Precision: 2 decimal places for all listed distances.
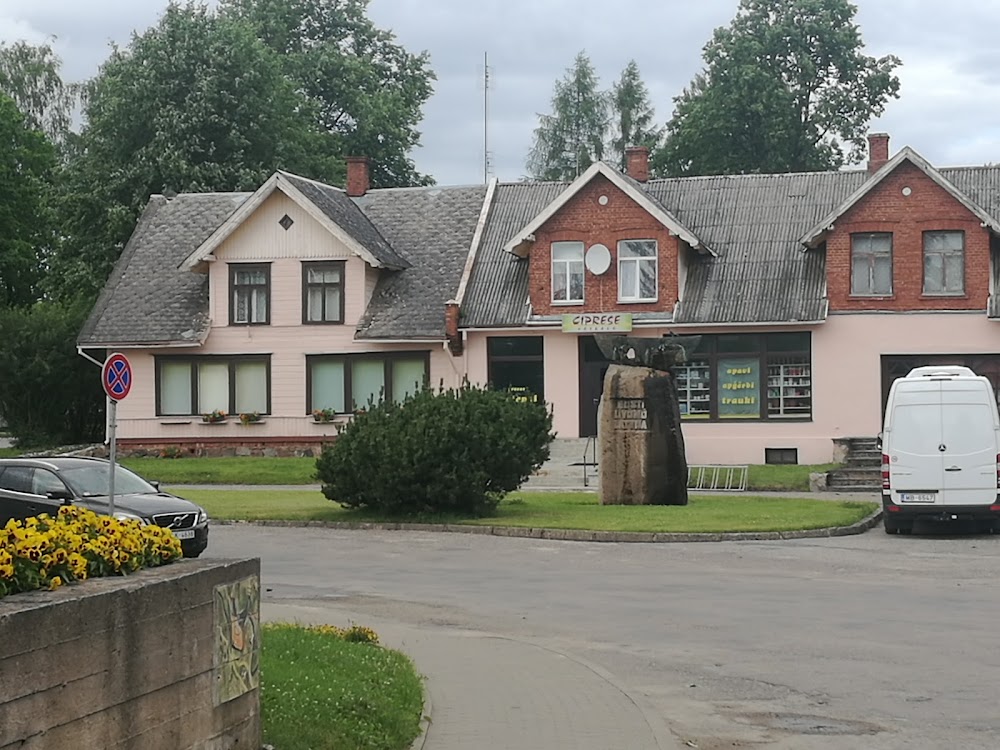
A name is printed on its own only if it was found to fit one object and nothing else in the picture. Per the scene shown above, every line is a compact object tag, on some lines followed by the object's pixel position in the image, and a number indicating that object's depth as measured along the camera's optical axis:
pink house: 42.84
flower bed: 7.33
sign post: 22.41
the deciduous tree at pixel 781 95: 70.56
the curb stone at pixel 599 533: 25.33
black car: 22.23
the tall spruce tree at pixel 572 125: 85.19
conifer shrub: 28.33
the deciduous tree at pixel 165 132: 56.25
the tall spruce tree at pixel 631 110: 84.56
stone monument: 30.08
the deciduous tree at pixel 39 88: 73.56
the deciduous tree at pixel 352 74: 71.00
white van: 25.92
